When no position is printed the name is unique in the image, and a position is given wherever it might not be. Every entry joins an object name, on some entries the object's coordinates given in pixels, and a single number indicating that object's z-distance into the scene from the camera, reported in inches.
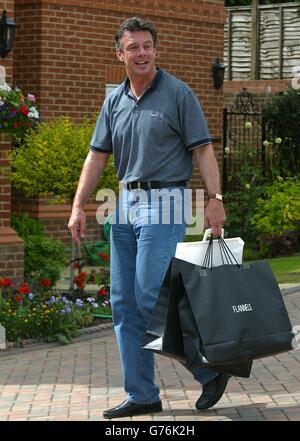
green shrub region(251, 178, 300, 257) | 641.0
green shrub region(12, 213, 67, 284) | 484.4
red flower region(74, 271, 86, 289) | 439.5
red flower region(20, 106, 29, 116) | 410.2
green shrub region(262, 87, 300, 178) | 745.6
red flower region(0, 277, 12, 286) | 405.9
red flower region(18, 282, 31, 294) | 402.0
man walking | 258.2
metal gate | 729.0
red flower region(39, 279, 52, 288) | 424.8
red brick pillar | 446.3
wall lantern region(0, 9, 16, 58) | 472.7
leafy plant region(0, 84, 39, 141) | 409.4
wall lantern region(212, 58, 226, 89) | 687.7
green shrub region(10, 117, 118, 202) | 446.6
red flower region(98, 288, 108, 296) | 438.3
